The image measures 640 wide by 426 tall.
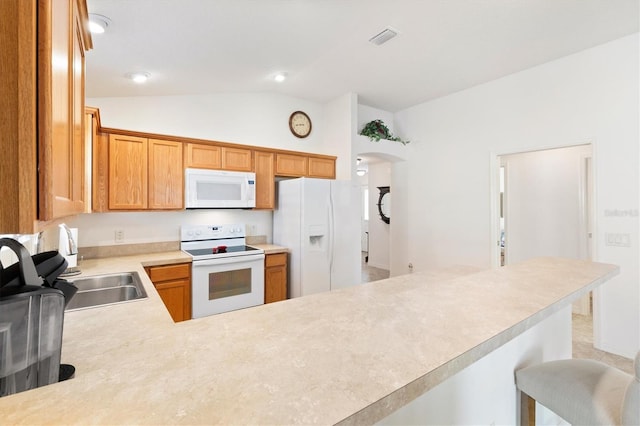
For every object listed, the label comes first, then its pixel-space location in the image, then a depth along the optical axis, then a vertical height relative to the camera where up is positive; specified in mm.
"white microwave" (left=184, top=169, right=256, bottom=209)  3156 +265
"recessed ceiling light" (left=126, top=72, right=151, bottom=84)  2711 +1268
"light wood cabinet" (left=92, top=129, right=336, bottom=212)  2783 +523
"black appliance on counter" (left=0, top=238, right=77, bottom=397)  613 -249
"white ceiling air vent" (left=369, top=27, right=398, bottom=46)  2566 +1567
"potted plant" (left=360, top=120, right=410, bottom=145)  4363 +1220
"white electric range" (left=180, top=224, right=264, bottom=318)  2928 -590
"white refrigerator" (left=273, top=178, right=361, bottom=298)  3467 -238
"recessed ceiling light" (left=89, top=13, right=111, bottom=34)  1849 +1222
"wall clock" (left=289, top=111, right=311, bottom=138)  4215 +1280
